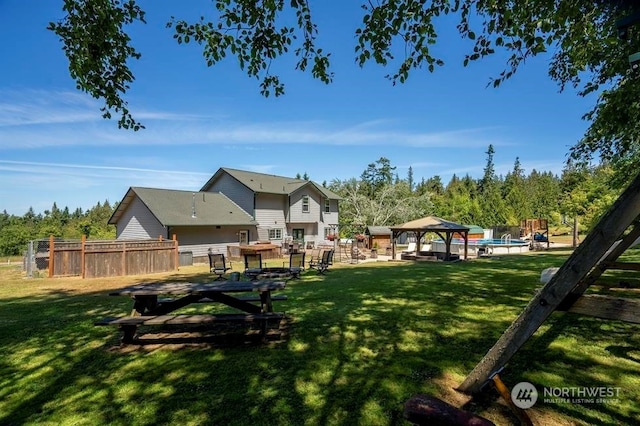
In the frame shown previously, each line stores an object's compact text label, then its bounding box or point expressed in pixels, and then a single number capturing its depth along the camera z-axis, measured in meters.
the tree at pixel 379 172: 64.01
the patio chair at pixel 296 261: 14.30
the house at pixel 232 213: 25.28
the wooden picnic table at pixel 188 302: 5.32
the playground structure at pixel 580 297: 2.25
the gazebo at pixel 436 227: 20.41
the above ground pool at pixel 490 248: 27.60
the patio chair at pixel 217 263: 14.70
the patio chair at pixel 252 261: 14.29
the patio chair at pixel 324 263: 16.27
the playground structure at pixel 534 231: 32.44
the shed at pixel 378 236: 36.06
